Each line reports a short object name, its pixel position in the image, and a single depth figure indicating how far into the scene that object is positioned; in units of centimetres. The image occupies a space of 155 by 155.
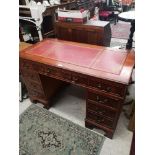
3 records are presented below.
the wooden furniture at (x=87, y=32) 170
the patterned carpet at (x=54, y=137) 144
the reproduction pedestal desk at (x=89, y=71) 118
